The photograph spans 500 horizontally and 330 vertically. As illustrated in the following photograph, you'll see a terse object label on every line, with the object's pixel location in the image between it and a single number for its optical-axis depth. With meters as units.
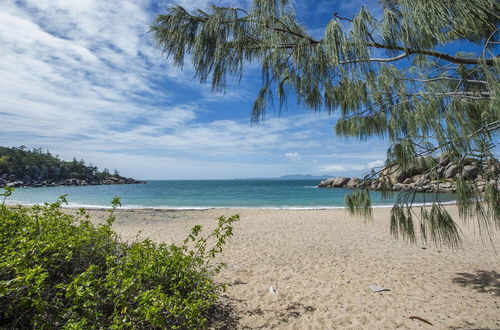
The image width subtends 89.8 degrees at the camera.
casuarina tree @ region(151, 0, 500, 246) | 2.04
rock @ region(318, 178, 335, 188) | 50.12
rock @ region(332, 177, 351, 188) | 47.03
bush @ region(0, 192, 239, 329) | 1.61
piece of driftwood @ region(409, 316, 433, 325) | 3.25
